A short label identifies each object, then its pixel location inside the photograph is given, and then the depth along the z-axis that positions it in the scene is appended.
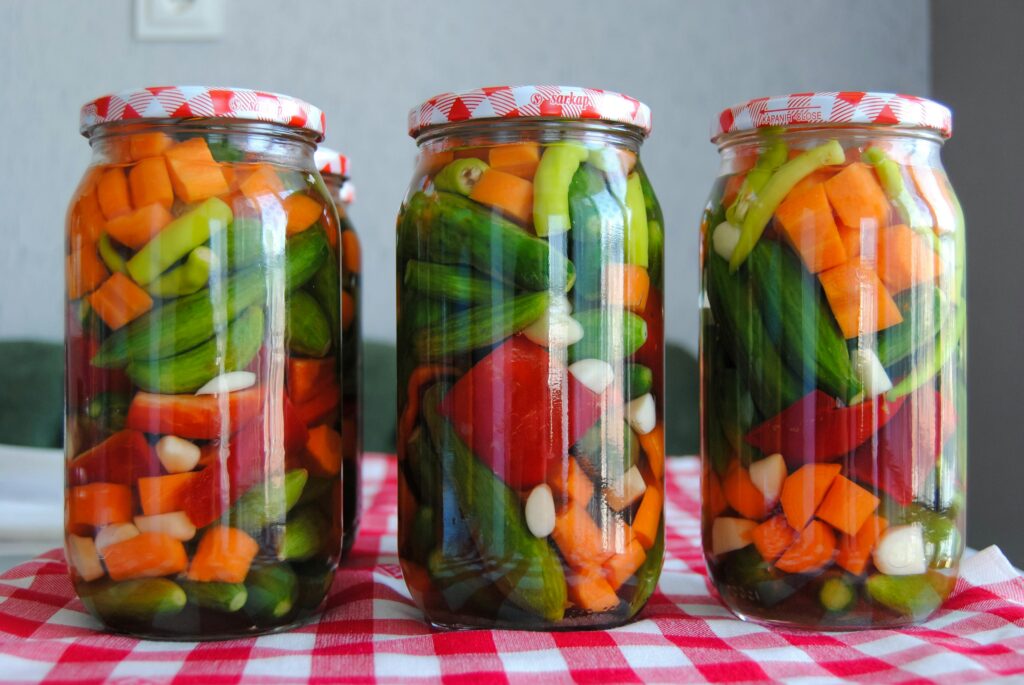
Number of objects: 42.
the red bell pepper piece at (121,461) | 0.67
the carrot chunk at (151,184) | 0.67
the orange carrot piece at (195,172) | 0.67
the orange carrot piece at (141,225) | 0.66
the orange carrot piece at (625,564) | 0.70
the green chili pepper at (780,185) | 0.71
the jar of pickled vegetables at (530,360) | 0.68
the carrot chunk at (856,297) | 0.69
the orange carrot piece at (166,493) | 0.67
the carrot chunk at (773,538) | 0.71
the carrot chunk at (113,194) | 0.68
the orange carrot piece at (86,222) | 0.68
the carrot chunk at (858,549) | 0.70
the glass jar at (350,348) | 0.90
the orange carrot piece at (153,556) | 0.67
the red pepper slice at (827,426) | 0.70
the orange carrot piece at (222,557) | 0.67
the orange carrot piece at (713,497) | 0.76
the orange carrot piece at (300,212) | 0.70
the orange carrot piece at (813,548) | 0.70
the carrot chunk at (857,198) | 0.70
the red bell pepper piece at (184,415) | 0.67
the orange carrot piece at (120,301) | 0.66
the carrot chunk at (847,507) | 0.70
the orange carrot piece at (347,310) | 0.89
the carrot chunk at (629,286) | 0.69
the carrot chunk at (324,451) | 0.73
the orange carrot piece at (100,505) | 0.68
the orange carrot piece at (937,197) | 0.72
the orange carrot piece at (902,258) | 0.70
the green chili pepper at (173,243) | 0.66
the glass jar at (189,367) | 0.67
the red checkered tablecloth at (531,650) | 0.61
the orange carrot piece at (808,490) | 0.70
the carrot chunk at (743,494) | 0.72
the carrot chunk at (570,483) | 0.68
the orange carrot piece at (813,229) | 0.69
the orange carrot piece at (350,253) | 0.90
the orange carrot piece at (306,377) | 0.71
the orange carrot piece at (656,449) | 0.73
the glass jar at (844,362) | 0.70
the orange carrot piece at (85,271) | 0.68
